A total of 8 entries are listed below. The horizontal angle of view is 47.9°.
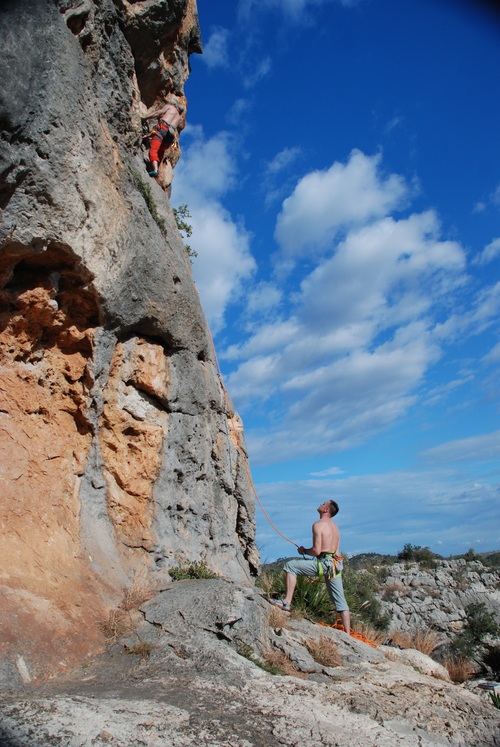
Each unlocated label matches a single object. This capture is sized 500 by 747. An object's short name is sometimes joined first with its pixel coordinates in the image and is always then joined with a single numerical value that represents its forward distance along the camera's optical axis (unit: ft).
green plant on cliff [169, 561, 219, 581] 26.91
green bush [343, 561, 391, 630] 42.55
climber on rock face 37.86
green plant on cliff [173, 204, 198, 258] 53.00
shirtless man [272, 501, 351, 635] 28.66
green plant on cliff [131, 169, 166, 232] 30.81
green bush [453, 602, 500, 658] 53.36
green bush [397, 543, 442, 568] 124.36
